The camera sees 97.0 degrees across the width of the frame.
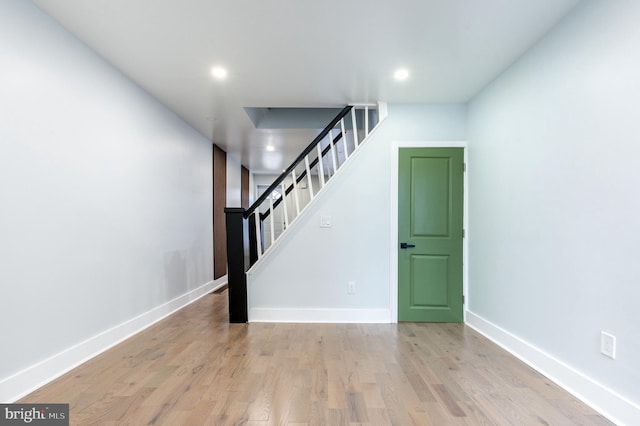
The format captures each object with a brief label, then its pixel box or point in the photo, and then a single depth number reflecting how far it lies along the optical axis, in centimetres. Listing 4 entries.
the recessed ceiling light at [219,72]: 248
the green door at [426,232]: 317
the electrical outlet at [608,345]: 159
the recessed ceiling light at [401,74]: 252
